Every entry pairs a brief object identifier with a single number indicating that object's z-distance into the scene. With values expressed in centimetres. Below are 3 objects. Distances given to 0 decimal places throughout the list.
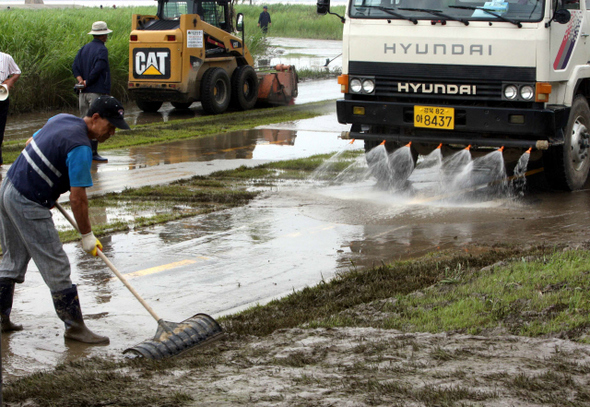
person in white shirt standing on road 1995
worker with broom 962
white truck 1719
